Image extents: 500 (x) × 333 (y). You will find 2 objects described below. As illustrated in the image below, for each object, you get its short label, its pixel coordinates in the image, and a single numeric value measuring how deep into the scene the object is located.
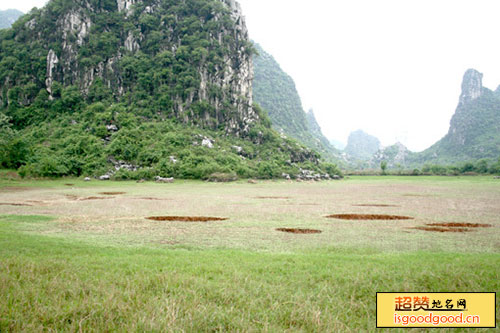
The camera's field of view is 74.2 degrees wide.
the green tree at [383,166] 110.47
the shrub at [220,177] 59.65
